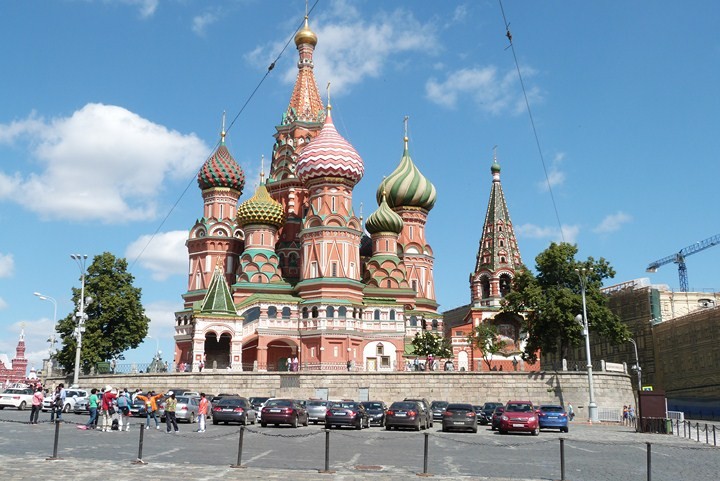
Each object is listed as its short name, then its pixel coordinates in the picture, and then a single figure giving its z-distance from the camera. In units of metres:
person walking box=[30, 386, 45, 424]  26.25
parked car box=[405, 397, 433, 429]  30.95
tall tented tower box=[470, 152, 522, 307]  65.75
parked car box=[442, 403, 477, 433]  28.81
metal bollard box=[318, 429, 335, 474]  14.66
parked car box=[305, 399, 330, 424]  32.34
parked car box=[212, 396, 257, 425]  29.17
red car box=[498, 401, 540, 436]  27.88
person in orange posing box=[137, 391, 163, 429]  25.98
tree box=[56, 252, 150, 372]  50.84
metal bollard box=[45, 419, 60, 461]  15.41
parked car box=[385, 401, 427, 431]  28.92
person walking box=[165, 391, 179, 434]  24.86
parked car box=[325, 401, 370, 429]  28.22
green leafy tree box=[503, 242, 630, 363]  47.41
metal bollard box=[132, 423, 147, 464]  15.18
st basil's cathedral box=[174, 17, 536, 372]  53.72
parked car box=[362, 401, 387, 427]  31.99
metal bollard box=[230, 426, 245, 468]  14.98
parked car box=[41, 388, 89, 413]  36.31
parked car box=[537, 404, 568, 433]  30.47
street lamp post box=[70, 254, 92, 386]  41.21
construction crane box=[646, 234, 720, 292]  118.31
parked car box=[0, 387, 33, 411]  37.16
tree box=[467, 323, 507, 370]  54.66
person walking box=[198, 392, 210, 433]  24.70
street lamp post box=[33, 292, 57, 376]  47.78
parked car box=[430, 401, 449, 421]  36.09
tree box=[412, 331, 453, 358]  56.19
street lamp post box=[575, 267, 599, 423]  39.56
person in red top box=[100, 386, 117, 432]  24.48
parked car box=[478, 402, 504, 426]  35.91
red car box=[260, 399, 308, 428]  27.77
